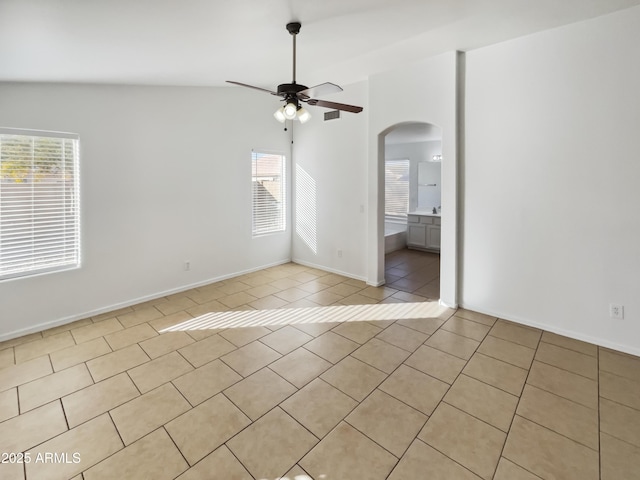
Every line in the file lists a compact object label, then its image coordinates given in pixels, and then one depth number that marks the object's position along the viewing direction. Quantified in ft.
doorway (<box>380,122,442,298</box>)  21.47
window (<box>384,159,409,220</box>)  27.43
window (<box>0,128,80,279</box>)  10.56
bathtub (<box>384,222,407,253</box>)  24.08
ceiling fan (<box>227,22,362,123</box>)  8.75
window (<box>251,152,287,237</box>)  18.43
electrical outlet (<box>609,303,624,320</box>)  9.84
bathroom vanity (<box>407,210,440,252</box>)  23.52
